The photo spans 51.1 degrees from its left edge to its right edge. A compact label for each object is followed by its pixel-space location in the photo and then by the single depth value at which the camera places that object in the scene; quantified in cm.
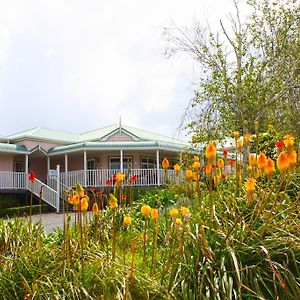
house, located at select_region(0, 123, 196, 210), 1831
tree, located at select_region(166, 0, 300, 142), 1180
